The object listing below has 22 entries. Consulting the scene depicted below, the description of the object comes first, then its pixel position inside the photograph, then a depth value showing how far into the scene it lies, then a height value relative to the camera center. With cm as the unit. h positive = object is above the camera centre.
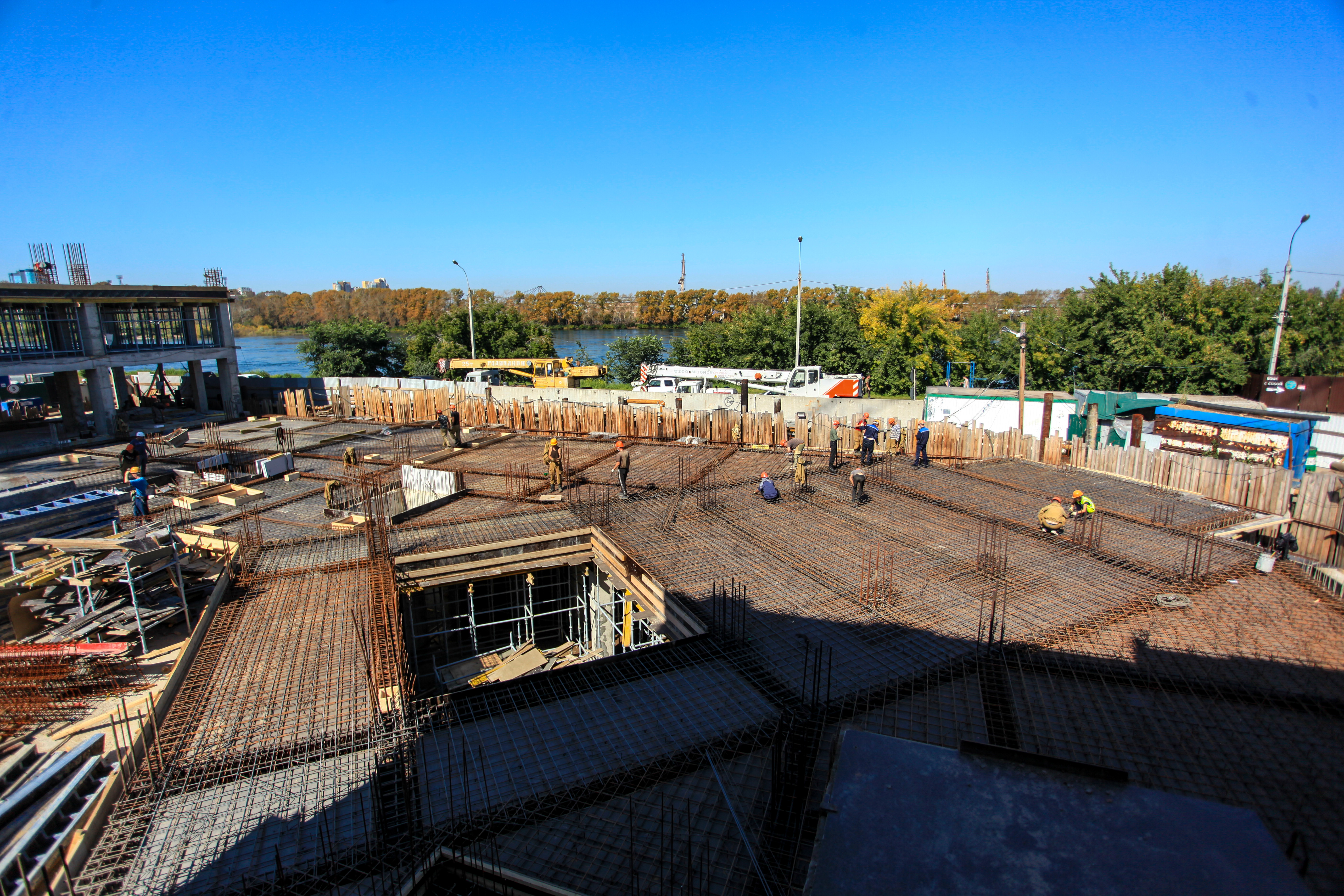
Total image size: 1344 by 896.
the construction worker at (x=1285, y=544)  1004 -344
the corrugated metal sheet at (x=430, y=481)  1388 -313
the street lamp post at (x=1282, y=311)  2033 +53
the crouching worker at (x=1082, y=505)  1102 -302
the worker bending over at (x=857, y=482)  1271 -298
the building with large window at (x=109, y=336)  2125 +10
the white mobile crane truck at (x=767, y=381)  2702 -215
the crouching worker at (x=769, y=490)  1283 -312
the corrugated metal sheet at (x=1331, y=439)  1691 -297
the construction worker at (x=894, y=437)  1706 -279
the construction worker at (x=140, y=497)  1269 -310
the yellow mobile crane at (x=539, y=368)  3100 -166
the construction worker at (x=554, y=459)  1370 -263
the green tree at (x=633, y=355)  3941 -128
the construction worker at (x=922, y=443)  1534 -265
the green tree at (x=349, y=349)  3478 -67
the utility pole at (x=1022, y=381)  1723 -141
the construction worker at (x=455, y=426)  1881 -264
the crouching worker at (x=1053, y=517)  1076 -313
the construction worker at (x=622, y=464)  1279 -256
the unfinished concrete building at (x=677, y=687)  467 -359
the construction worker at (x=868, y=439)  1525 -253
